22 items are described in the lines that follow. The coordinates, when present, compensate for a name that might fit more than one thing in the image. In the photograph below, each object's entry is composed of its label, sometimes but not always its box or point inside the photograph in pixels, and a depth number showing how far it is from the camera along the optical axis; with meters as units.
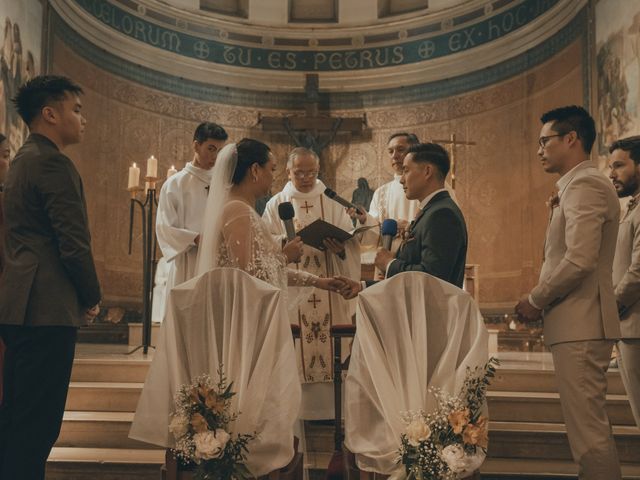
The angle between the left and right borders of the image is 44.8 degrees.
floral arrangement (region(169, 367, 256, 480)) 2.90
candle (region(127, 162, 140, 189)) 6.38
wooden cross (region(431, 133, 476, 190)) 8.71
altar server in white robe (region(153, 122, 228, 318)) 5.19
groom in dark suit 3.34
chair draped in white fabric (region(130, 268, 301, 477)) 3.04
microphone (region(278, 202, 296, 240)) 4.04
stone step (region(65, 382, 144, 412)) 4.84
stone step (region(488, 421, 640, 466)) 4.37
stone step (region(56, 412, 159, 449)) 4.46
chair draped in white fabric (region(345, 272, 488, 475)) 2.96
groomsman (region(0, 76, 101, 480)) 2.85
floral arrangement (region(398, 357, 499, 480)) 2.79
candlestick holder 6.18
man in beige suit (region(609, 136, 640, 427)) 3.85
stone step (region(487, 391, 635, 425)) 4.79
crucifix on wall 10.76
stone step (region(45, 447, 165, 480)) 4.03
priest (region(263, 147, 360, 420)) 4.95
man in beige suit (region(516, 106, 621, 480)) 3.31
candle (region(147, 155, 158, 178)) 6.39
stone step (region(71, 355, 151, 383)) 5.21
